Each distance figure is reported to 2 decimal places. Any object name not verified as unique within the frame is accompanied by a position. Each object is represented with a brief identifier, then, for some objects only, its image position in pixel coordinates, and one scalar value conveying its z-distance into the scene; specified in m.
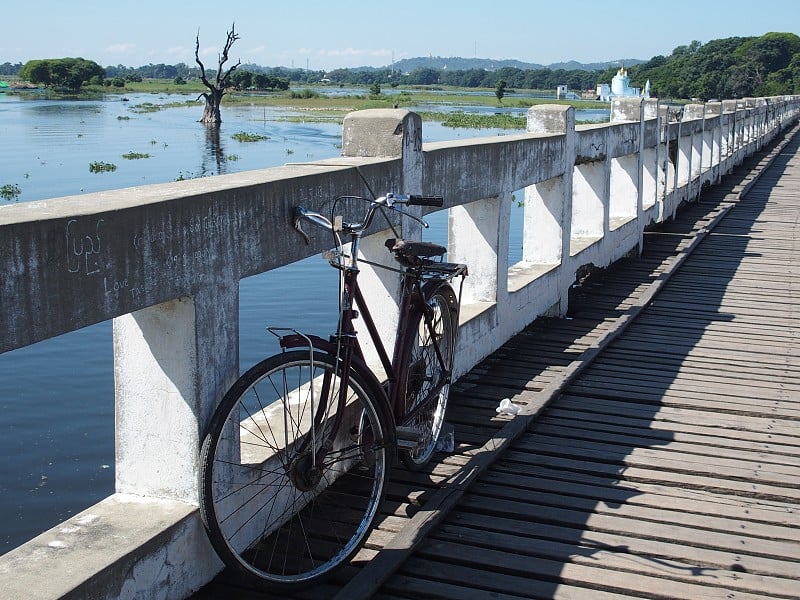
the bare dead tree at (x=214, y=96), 58.28
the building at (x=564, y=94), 164.45
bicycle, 3.58
